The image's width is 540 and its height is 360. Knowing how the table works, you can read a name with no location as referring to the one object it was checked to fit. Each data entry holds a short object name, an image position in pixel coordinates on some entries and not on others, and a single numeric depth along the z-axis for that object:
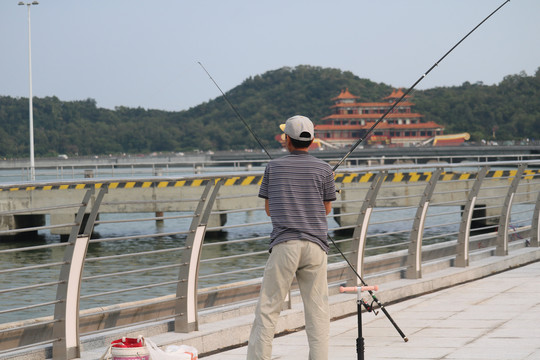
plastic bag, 7.71
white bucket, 7.63
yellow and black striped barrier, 43.84
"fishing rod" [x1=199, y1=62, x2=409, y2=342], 9.21
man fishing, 7.77
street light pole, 85.14
